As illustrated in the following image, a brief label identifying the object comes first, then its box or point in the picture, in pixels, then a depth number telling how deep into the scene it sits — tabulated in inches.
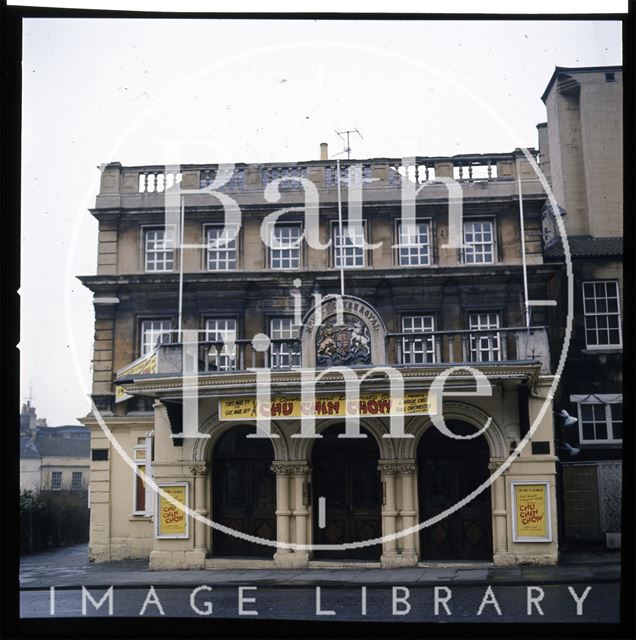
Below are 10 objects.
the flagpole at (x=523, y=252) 901.2
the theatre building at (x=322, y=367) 805.9
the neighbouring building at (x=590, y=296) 908.6
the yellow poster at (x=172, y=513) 838.5
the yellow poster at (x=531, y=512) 793.6
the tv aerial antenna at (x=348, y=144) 911.7
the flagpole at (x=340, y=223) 896.8
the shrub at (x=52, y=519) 888.3
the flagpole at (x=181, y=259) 953.7
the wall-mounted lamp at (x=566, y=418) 882.8
